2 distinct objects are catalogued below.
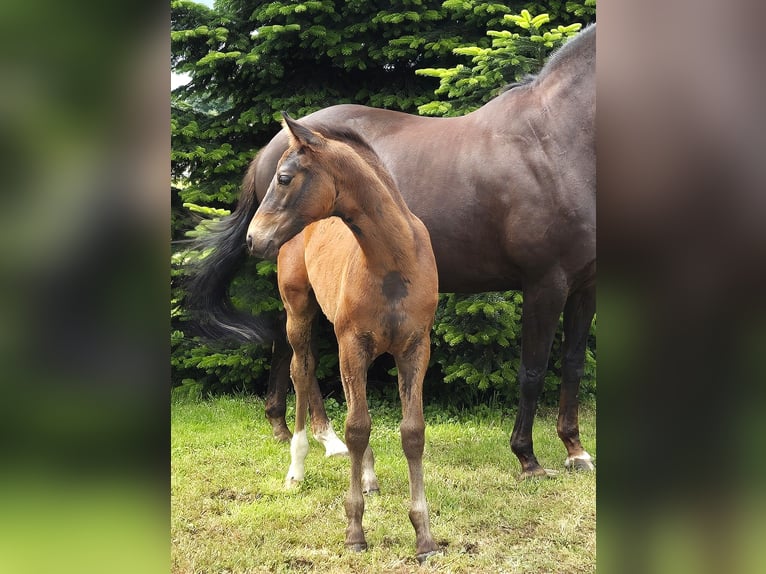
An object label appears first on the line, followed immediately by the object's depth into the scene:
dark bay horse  3.46
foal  2.38
